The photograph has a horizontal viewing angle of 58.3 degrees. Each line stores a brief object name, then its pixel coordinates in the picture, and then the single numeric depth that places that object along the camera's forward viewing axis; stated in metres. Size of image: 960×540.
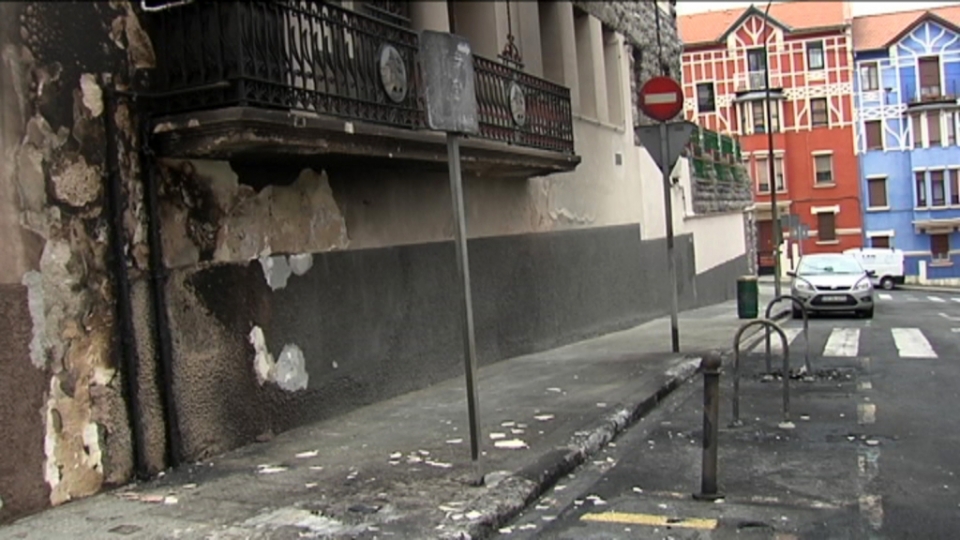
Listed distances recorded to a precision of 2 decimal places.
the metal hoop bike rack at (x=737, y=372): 7.64
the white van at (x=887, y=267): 43.81
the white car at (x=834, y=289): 19.23
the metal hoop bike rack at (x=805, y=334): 9.64
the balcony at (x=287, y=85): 5.93
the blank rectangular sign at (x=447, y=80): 5.40
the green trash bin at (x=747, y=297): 18.19
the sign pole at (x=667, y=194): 11.09
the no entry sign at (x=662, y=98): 11.04
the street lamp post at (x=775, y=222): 24.86
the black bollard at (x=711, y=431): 5.50
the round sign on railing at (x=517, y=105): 10.70
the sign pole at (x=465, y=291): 5.50
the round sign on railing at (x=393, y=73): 7.68
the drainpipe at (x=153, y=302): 5.75
